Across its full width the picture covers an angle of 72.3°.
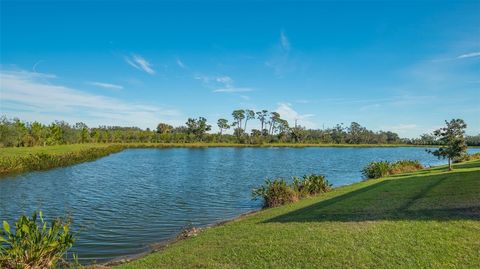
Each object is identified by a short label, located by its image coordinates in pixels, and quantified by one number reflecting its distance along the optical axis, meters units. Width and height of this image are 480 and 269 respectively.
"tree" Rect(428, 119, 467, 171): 23.47
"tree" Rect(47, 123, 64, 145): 70.28
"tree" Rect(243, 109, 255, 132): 139.75
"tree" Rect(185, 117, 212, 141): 127.69
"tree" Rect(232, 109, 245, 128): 137.12
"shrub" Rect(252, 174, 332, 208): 18.00
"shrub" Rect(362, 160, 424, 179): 27.73
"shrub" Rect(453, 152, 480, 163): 33.69
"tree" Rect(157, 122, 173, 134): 138.62
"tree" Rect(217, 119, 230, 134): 139.50
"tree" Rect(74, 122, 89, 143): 93.12
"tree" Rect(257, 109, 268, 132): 141.50
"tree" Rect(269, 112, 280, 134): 140.38
